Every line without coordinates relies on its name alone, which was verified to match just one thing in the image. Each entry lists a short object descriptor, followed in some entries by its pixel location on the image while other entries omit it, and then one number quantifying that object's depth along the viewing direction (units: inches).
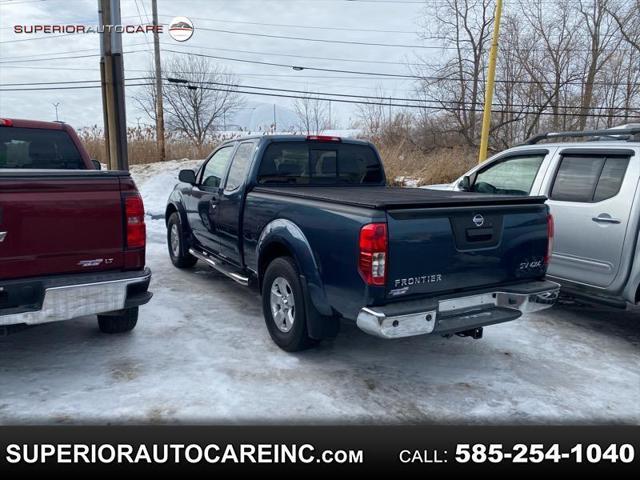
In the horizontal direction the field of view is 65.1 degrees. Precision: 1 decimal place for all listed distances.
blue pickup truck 129.6
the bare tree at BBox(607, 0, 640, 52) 974.4
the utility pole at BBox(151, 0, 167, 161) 757.3
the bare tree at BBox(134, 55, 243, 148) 1598.2
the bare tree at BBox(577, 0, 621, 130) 1030.4
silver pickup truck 174.4
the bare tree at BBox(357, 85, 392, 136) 954.7
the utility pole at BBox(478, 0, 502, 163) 553.9
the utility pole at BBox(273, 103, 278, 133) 859.1
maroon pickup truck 132.8
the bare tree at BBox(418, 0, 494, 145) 1080.8
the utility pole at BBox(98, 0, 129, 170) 382.3
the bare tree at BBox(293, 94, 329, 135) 1186.0
